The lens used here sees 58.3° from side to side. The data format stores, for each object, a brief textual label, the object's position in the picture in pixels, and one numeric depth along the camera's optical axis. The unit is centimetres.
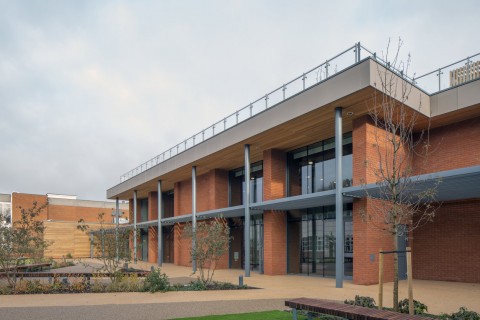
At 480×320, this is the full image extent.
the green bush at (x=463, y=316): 836
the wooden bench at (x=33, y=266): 2312
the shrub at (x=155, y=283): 1415
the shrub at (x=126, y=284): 1454
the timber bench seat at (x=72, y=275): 1585
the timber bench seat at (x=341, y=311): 695
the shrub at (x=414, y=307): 901
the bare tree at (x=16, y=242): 1545
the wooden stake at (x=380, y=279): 826
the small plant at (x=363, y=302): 954
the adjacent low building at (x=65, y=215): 4438
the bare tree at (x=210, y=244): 1555
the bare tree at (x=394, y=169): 826
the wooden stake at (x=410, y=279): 779
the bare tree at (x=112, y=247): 1605
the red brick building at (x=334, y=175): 1497
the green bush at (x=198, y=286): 1486
